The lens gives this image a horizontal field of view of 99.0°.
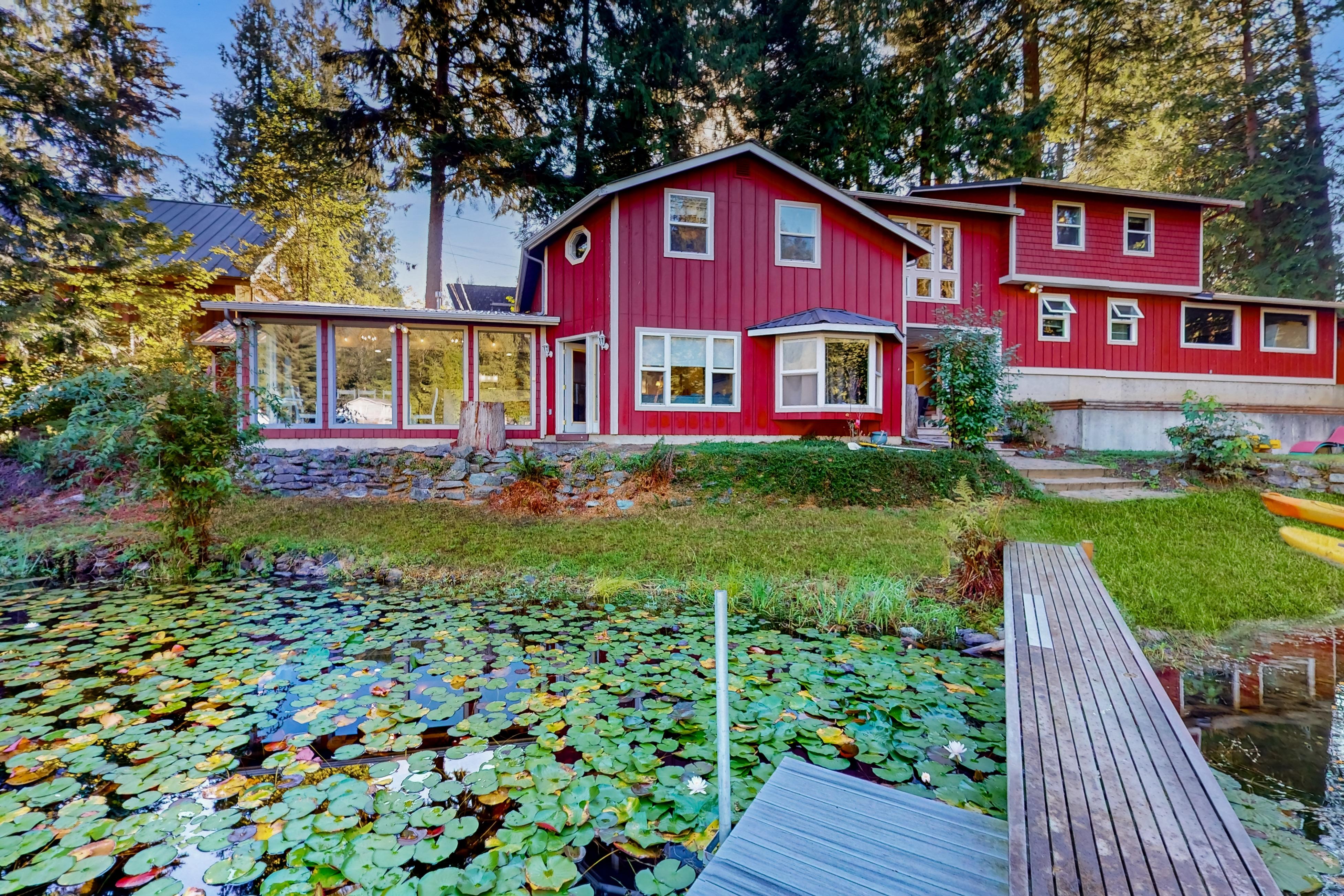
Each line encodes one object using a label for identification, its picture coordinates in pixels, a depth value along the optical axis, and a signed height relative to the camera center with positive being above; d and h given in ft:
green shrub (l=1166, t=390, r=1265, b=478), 28.04 +0.27
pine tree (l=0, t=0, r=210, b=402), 30.76 +12.84
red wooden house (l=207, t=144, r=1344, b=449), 35.27 +6.53
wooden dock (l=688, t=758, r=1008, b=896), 4.99 -3.87
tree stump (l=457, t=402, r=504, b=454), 29.09 +0.70
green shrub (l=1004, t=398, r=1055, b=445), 37.45 +1.52
